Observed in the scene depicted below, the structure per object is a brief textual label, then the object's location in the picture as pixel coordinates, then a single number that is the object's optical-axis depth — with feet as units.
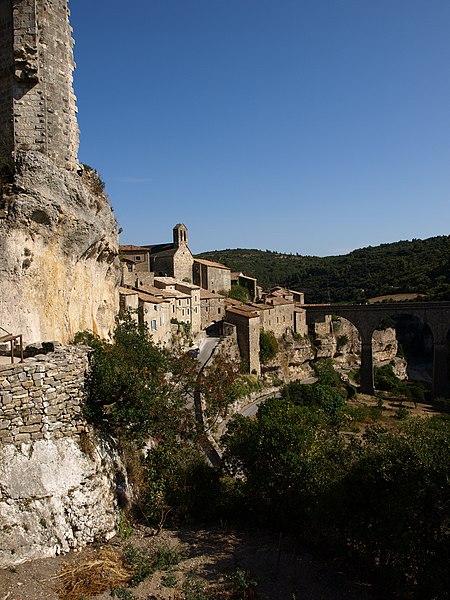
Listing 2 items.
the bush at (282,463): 42.22
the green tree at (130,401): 35.73
